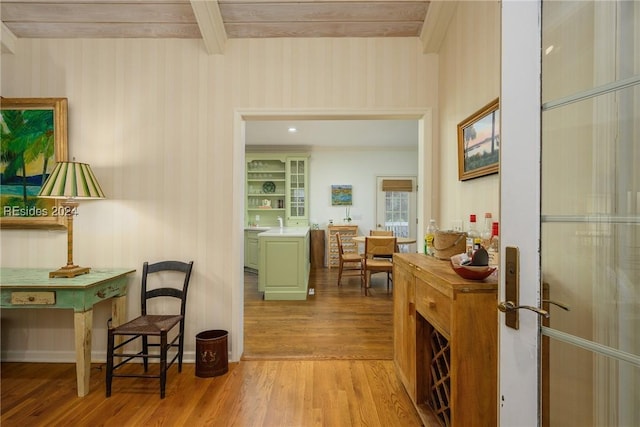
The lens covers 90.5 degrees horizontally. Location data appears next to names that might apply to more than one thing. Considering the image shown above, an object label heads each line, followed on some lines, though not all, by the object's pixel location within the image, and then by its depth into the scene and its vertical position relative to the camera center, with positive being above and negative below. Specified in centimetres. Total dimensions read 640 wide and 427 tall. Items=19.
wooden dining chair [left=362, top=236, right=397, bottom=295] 455 -60
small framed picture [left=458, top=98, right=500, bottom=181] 169 +40
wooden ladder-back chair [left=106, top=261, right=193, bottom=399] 214 -81
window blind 709 +57
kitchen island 437 -76
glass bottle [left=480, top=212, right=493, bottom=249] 168 -12
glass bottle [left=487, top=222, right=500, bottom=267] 156 -19
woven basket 189 -20
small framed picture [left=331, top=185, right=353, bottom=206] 709 +35
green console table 213 -60
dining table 472 -45
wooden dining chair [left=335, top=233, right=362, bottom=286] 521 -79
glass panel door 87 -1
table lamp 225 +16
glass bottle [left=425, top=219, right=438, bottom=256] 216 -22
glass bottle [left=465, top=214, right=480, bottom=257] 179 -14
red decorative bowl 135 -26
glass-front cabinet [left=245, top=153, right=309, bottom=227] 688 +46
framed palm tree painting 259 +45
